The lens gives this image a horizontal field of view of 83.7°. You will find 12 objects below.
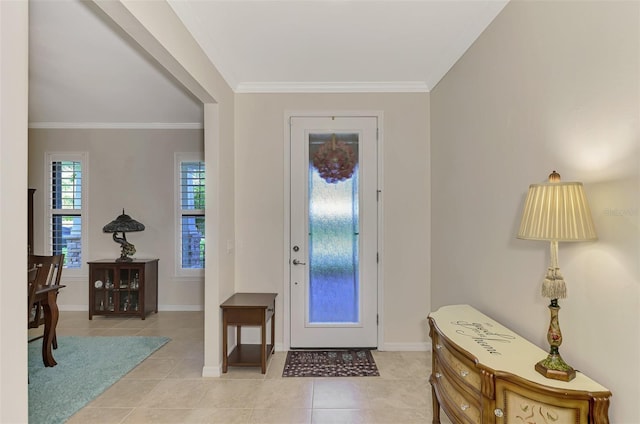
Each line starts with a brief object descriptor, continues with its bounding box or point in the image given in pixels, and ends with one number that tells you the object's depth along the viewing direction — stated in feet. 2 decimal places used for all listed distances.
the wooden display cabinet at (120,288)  15.79
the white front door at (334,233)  11.97
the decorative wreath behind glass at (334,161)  12.01
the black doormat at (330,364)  10.26
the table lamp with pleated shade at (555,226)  4.48
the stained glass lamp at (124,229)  15.65
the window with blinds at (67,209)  17.08
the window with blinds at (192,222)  17.11
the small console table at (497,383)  4.33
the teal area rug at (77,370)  8.56
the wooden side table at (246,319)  10.14
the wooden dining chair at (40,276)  9.73
